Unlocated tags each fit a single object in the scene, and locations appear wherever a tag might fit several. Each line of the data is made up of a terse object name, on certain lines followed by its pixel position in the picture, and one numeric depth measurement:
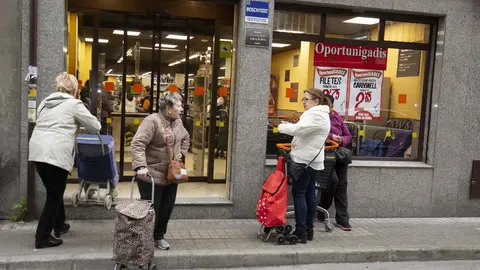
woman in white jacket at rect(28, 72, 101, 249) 5.17
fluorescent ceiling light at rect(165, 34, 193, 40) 8.73
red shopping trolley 5.94
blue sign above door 6.97
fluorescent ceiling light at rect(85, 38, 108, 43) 8.20
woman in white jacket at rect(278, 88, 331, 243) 5.85
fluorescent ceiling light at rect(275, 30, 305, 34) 7.49
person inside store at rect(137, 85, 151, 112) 8.65
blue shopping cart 5.83
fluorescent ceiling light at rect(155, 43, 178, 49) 8.67
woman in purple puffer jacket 6.87
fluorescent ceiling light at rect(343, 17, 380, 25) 7.78
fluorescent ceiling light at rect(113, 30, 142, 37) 8.32
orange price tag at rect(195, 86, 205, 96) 8.91
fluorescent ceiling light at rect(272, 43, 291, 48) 7.43
